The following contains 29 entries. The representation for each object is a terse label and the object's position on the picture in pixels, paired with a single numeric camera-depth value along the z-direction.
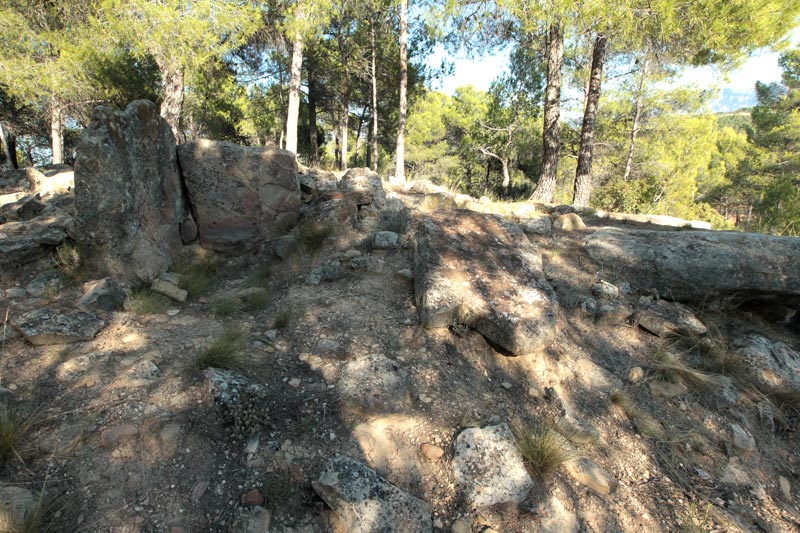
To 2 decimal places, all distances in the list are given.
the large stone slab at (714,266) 3.95
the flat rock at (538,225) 5.46
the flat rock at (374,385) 2.58
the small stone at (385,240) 4.63
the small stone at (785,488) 2.69
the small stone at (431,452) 2.36
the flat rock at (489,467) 2.21
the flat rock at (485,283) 3.20
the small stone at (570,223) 5.77
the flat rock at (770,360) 3.45
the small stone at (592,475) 2.39
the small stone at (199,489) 1.96
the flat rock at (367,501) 1.93
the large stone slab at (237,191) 4.70
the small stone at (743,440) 2.91
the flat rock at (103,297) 3.28
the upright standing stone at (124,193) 3.71
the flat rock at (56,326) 2.76
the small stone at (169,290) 3.75
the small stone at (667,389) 3.22
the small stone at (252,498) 1.97
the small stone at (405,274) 4.04
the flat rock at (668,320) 3.76
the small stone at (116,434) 2.08
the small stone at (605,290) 4.05
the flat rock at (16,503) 1.65
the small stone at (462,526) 2.04
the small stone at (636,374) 3.31
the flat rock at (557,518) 2.11
